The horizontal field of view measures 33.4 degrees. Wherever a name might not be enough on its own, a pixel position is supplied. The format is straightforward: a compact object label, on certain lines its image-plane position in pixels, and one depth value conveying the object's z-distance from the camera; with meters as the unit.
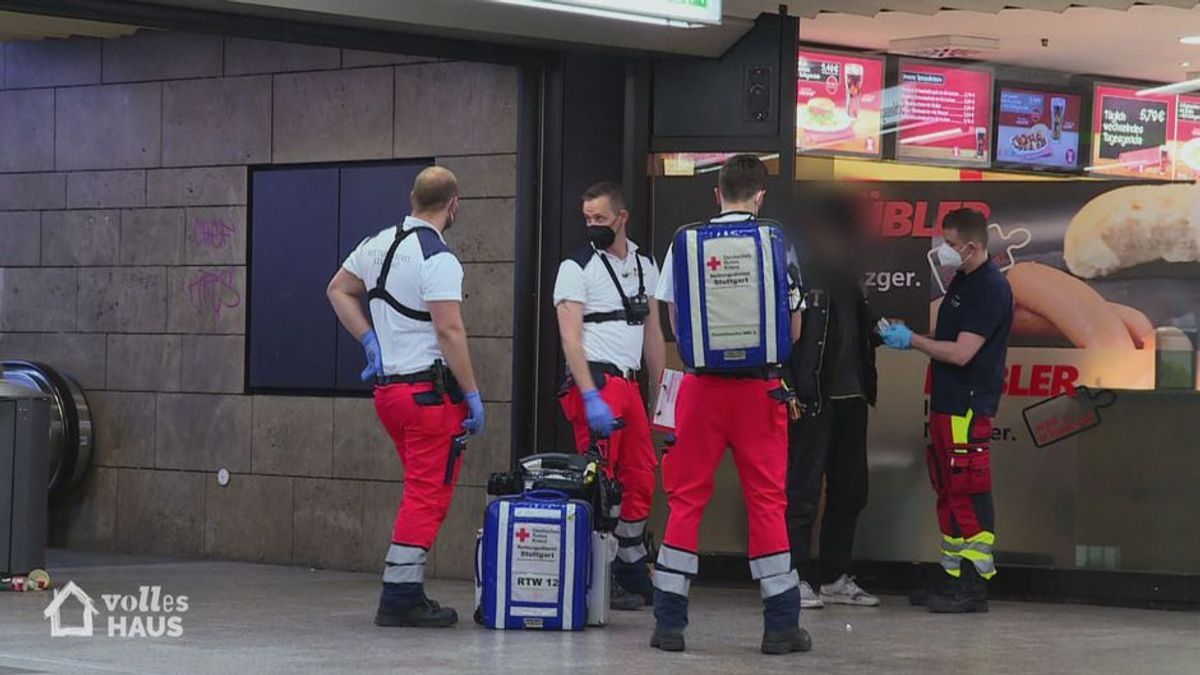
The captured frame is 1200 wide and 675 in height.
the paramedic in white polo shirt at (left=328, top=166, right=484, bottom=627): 8.73
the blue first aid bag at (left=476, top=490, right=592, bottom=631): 8.77
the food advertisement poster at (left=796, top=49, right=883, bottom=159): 10.88
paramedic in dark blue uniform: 9.93
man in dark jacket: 10.10
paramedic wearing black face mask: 9.46
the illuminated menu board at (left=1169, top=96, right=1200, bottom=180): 10.76
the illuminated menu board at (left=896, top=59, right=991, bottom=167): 11.05
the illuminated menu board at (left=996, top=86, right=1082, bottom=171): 11.00
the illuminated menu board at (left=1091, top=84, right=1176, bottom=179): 10.83
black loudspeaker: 10.63
